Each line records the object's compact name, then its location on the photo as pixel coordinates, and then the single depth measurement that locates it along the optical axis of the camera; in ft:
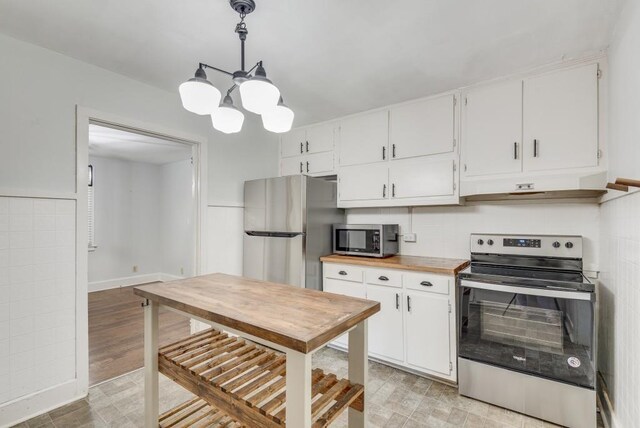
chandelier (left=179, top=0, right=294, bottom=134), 4.11
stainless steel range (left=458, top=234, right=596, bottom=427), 5.90
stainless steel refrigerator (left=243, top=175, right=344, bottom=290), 9.27
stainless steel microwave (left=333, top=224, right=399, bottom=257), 9.11
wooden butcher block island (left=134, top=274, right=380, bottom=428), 3.43
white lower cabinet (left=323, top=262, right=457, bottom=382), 7.41
